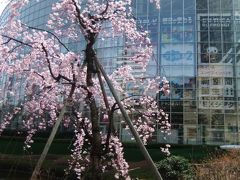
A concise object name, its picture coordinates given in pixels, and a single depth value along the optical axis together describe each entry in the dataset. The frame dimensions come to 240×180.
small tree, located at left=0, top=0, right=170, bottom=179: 8.70
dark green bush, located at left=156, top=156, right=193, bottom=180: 16.02
